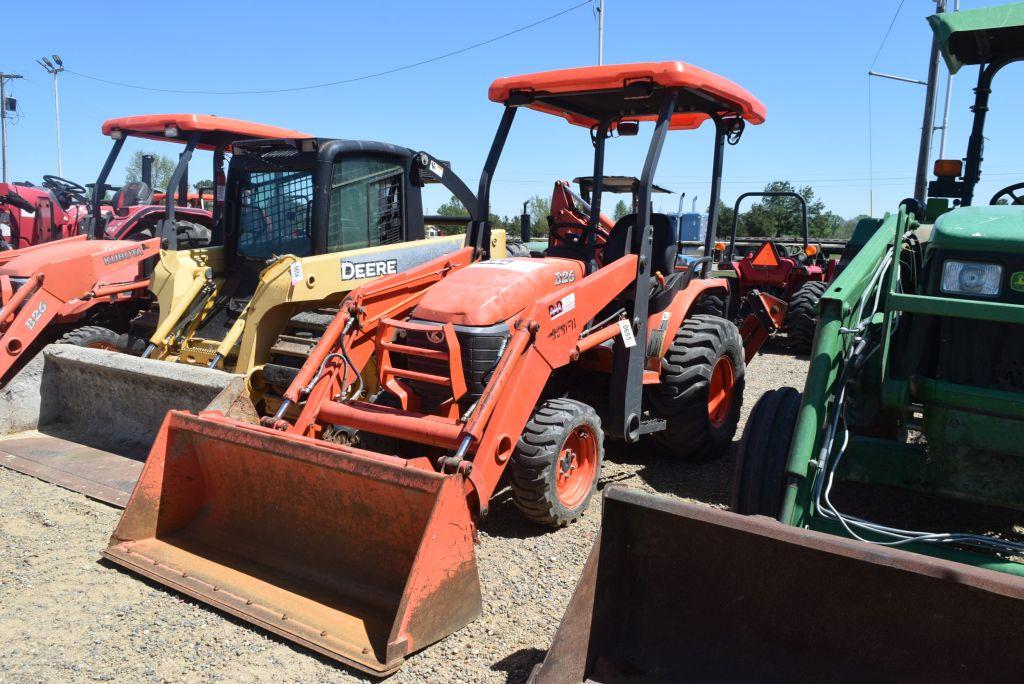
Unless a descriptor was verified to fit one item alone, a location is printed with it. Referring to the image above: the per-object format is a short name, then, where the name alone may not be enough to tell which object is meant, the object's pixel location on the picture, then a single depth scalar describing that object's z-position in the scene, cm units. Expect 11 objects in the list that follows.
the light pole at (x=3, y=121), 3222
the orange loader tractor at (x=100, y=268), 669
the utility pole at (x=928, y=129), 1301
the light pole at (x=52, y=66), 3466
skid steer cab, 565
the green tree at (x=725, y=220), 3307
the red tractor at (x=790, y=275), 1027
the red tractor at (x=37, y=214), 1214
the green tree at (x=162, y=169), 4369
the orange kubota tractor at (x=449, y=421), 326
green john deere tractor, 242
